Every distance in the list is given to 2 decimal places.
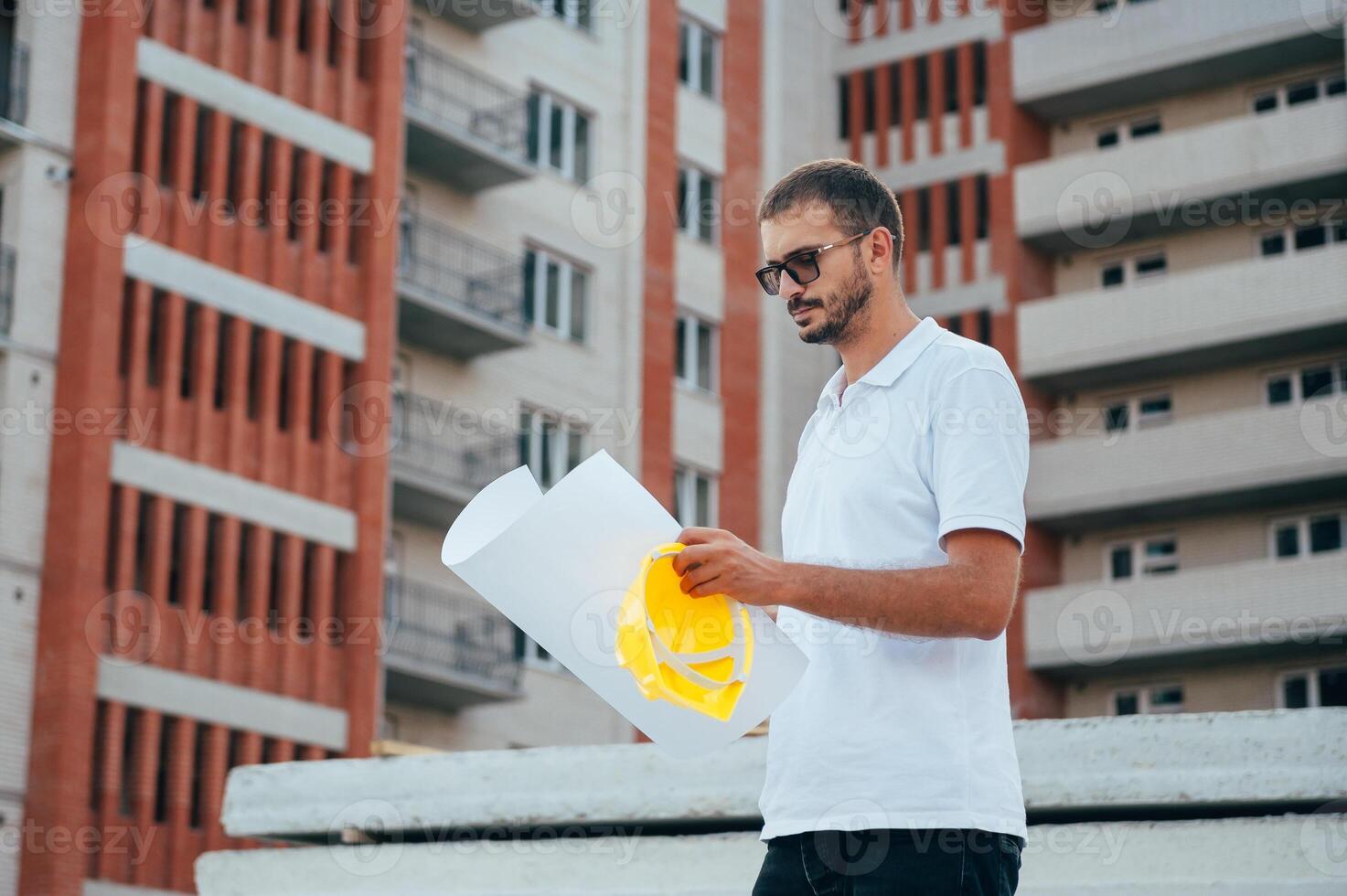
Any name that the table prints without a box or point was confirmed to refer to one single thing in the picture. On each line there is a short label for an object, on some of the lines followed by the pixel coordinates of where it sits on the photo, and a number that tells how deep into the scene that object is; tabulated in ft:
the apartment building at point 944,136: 157.99
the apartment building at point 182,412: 107.55
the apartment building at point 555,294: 130.52
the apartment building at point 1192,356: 138.82
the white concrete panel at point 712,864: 25.03
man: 14.58
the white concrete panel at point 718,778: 26.13
